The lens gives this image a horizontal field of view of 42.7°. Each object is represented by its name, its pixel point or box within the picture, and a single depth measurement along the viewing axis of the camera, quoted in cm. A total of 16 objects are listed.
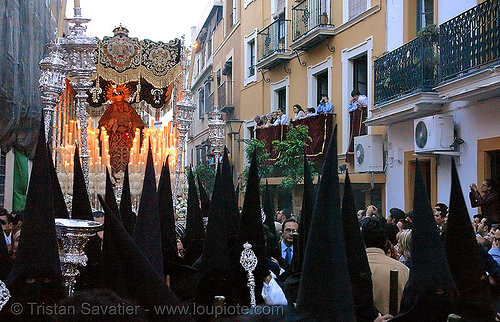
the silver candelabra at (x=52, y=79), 762
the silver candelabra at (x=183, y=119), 1014
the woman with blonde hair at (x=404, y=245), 502
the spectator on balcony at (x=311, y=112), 1561
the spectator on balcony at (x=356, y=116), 1408
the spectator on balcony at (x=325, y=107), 1537
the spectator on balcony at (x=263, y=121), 1842
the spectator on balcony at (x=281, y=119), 1722
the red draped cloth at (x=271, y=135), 1716
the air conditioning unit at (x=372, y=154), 1323
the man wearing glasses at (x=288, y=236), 604
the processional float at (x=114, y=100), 792
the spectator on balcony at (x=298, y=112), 1638
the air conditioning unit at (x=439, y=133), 1047
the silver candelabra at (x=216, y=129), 1027
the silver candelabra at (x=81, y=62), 787
